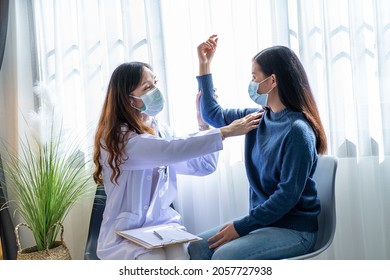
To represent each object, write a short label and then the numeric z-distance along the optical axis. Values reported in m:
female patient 1.62
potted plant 2.23
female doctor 1.79
